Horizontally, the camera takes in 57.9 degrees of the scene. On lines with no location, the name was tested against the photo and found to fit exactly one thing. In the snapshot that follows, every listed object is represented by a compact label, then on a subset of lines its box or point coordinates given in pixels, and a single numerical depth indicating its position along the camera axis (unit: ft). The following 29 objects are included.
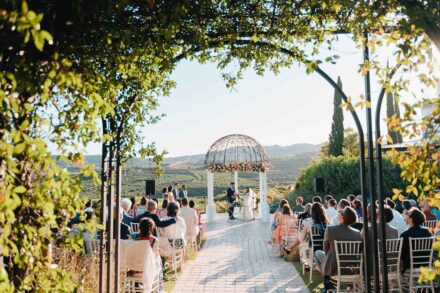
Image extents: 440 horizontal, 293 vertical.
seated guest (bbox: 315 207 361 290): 17.53
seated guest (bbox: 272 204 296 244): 29.71
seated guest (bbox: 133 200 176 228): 24.40
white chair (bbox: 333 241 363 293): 16.78
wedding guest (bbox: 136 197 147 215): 33.09
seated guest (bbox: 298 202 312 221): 27.68
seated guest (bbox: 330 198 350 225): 26.82
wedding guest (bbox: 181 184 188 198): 58.18
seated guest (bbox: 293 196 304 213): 36.11
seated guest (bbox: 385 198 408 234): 23.33
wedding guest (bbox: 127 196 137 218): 35.29
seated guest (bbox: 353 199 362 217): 27.30
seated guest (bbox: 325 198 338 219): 28.73
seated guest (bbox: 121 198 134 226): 28.96
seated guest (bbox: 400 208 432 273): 17.60
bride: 56.85
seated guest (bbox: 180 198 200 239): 30.53
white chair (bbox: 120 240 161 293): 17.06
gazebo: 55.53
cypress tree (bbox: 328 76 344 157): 90.84
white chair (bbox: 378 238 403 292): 16.92
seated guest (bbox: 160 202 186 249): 25.22
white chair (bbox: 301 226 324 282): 21.72
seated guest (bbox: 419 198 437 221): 24.60
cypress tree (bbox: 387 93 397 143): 103.23
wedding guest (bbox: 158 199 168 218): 32.71
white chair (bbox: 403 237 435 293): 17.03
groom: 57.24
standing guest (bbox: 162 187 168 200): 46.83
